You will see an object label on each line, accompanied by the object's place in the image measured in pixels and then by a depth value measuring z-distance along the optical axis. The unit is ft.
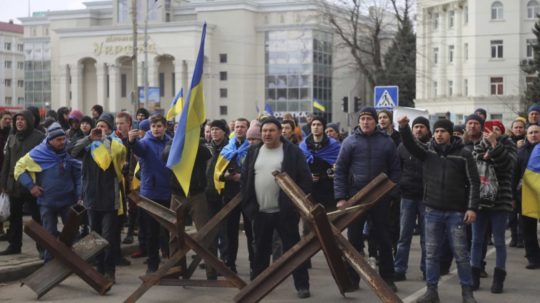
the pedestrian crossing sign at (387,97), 67.52
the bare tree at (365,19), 178.70
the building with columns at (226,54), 293.84
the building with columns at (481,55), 207.92
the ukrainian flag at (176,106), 67.21
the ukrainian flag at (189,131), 28.27
